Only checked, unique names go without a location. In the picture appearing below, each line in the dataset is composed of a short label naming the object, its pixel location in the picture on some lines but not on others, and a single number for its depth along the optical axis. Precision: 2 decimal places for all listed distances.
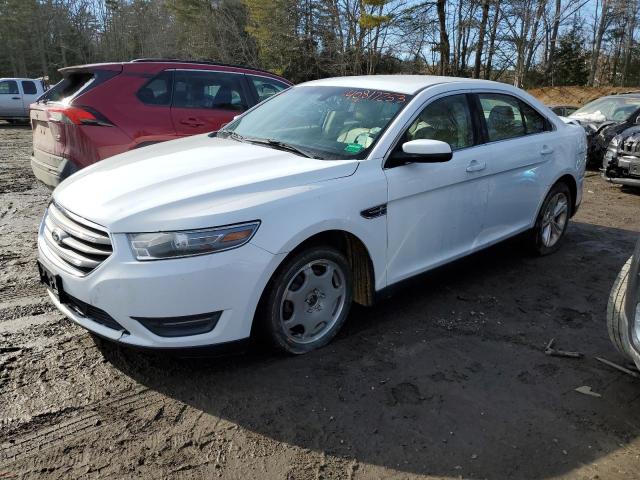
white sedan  2.64
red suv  5.27
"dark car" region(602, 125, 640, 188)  8.21
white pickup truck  18.80
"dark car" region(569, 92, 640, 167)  10.07
